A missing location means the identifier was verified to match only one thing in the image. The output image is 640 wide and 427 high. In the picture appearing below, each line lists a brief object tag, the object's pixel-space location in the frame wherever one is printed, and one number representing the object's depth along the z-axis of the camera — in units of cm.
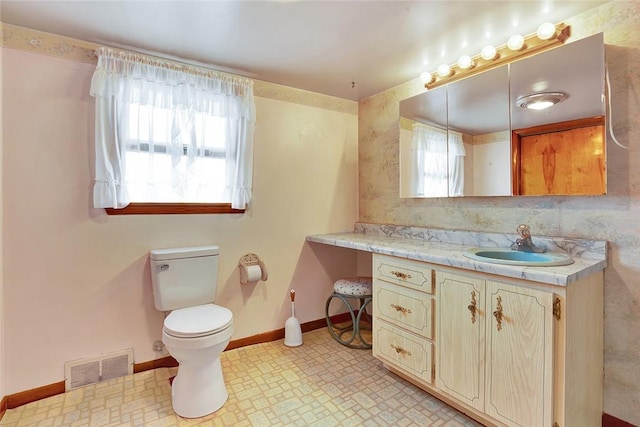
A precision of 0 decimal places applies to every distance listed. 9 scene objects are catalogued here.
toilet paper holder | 236
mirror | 157
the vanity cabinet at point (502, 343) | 127
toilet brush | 250
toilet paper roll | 234
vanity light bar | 167
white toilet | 167
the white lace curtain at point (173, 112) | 188
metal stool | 239
